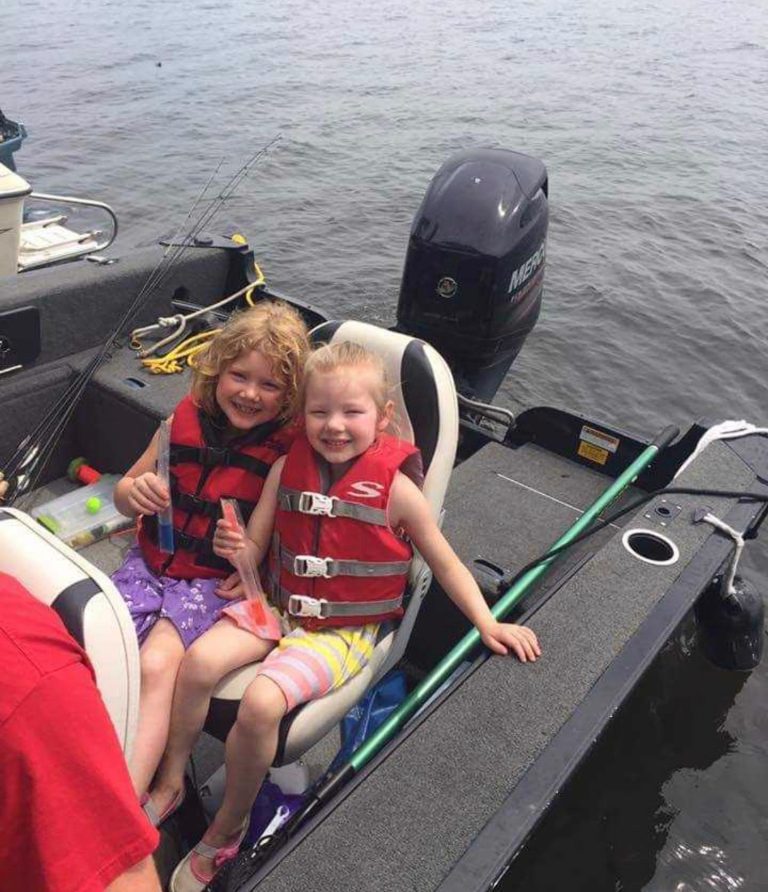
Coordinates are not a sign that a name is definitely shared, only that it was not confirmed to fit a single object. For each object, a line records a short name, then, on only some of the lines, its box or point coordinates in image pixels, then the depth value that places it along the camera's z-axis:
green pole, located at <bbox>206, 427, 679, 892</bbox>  1.70
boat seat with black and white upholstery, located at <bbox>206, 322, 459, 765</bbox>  2.07
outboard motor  3.05
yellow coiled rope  3.18
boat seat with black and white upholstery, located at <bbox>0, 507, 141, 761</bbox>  1.25
